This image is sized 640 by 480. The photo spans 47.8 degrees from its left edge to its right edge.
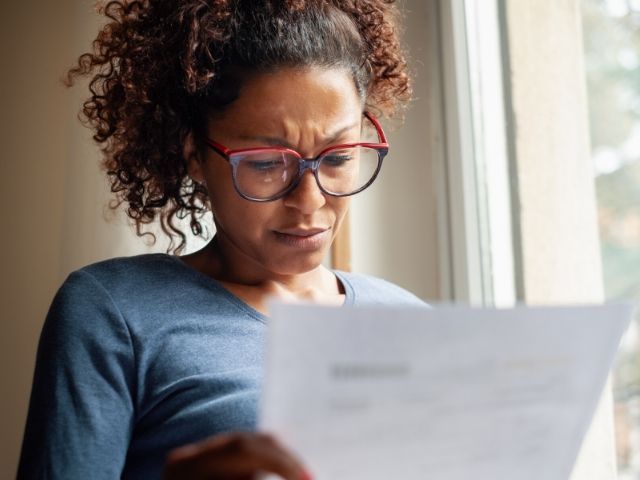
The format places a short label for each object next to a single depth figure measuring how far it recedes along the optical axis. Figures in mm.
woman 845
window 1107
